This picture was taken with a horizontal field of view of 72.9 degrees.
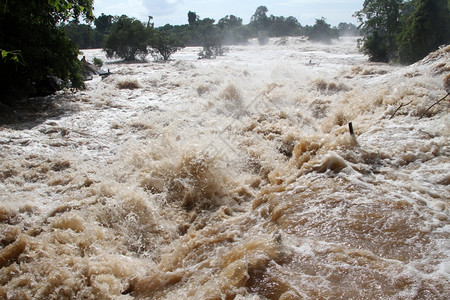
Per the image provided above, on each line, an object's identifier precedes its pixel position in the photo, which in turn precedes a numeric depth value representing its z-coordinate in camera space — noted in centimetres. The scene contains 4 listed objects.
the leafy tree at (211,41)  2570
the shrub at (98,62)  1675
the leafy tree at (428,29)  1359
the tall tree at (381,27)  1703
